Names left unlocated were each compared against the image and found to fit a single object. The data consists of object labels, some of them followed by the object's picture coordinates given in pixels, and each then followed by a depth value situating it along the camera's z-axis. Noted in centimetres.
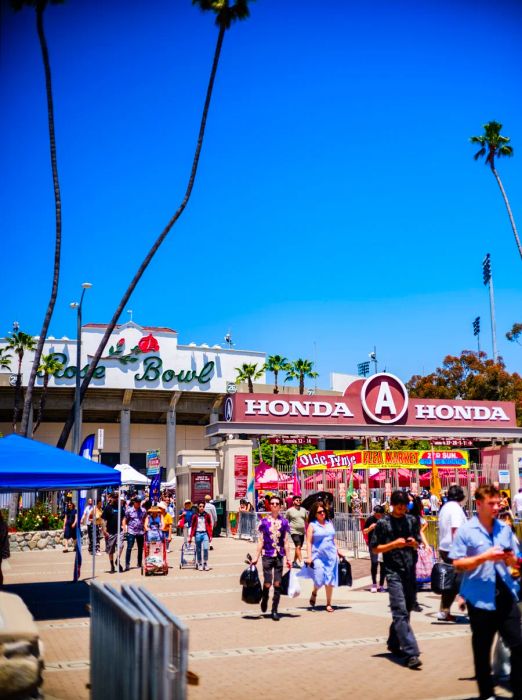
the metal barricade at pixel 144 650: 463
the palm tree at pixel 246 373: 6688
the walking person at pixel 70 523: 2277
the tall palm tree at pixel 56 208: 2775
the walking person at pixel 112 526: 1834
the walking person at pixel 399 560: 827
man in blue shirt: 626
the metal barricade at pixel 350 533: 2020
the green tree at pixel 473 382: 6750
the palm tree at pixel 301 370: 7038
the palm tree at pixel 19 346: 5759
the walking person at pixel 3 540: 1332
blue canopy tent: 1202
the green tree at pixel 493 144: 4028
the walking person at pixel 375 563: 1412
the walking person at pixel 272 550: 1138
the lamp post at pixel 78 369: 3231
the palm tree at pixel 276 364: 7075
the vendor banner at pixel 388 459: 3222
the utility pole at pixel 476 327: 9559
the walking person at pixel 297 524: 1711
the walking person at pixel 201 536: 1840
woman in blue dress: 1171
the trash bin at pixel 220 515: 3188
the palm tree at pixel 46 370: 5725
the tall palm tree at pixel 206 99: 2764
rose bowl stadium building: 3850
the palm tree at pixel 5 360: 5953
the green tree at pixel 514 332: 6938
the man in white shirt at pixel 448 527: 1048
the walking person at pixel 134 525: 1817
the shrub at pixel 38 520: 2566
